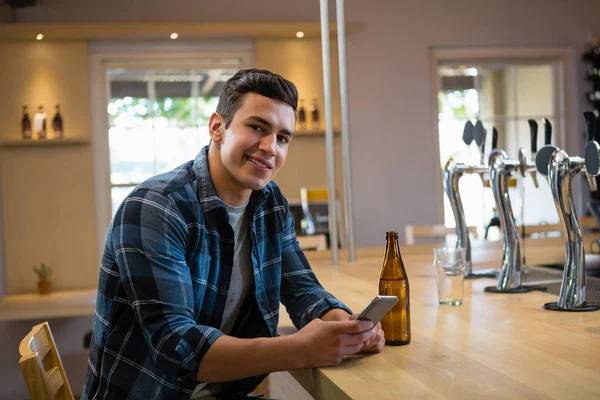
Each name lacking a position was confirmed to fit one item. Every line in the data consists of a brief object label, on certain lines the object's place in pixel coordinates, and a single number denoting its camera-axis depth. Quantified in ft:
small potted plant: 16.02
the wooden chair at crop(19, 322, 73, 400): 3.94
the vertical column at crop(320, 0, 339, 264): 8.15
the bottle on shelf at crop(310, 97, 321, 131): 17.43
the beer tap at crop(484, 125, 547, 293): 5.88
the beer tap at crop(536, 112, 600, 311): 4.96
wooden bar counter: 3.19
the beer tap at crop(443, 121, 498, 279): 6.57
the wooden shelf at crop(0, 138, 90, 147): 16.16
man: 3.90
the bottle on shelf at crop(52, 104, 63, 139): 16.47
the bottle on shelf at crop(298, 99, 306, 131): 17.47
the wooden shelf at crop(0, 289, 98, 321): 14.17
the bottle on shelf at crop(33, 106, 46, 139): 16.38
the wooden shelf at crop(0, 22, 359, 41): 15.84
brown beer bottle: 4.22
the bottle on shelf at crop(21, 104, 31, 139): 16.33
